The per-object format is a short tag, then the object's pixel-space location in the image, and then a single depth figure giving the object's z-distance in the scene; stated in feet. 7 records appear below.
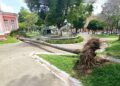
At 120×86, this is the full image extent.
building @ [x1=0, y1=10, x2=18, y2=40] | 38.81
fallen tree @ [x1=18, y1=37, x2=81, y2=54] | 14.46
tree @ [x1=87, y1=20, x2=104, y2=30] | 56.09
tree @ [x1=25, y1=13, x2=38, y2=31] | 63.74
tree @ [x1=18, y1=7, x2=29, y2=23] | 72.17
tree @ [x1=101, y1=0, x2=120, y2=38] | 25.97
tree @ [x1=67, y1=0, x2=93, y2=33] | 36.41
